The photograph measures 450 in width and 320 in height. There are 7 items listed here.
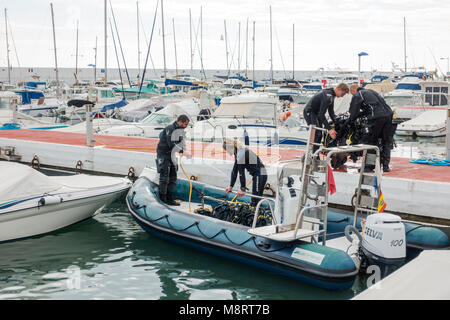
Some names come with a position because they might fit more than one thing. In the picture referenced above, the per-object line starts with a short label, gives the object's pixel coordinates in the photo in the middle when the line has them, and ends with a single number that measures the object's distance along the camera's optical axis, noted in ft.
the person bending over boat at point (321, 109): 28.07
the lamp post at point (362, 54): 69.23
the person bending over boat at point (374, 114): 26.71
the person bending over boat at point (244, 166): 25.75
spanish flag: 20.61
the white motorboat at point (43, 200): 26.55
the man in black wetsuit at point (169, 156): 28.37
